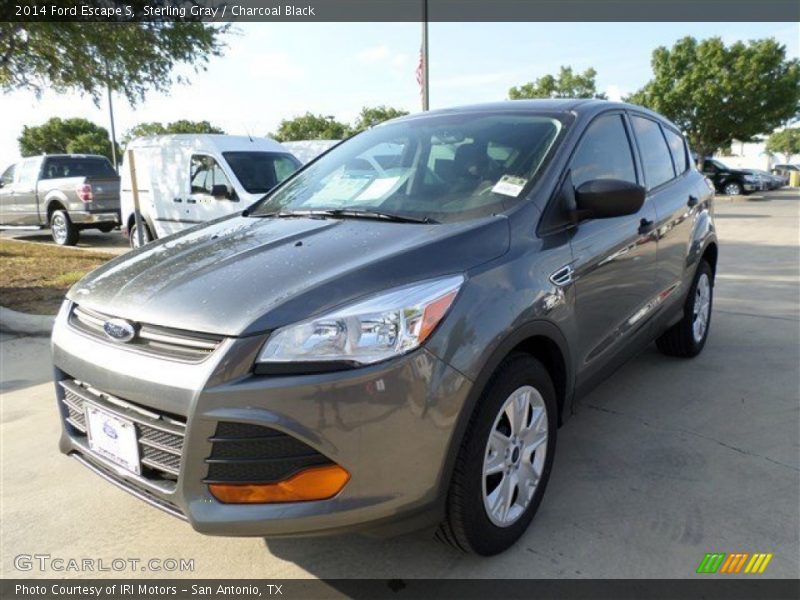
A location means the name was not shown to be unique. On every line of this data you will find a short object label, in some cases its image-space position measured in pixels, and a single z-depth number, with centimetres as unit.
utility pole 2442
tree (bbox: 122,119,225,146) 5284
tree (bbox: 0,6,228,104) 949
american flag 1459
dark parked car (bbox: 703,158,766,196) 2490
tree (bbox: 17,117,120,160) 5494
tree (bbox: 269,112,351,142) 5691
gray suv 181
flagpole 1441
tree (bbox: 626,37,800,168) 3017
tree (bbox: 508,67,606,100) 3894
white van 906
